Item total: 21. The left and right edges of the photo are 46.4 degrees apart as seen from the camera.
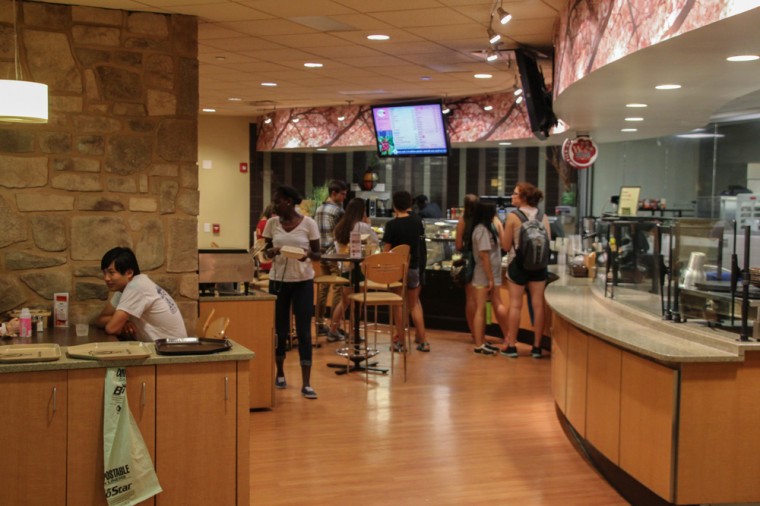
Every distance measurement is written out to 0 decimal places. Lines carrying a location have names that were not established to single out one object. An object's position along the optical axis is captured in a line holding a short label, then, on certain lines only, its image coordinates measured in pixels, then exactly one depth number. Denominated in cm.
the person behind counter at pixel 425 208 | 1173
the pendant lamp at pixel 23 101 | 477
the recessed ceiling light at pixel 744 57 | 448
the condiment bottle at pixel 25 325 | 509
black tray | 392
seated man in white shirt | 471
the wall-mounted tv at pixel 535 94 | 747
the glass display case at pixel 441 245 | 1037
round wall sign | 921
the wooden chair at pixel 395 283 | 823
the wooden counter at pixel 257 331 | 630
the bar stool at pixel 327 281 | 878
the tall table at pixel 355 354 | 781
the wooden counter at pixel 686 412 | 414
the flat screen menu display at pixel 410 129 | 1110
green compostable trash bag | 374
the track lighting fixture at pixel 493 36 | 596
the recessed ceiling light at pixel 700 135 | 1159
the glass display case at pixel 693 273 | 432
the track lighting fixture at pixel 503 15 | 534
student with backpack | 841
